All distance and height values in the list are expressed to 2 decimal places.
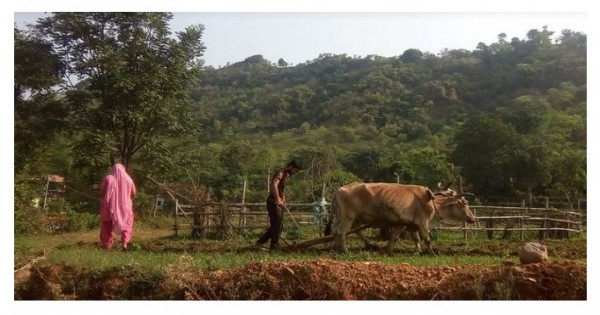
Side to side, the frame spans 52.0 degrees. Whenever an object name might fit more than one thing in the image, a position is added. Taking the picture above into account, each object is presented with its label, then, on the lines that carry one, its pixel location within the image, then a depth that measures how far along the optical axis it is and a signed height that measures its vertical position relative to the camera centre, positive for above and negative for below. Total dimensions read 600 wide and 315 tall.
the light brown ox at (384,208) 11.71 -1.00
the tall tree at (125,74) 16.23 +2.13
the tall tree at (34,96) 16.12 +1.52
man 11.47 -0.89
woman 10.87 -0.95
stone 8.33 -1.31
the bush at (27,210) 14.11 -1.40
